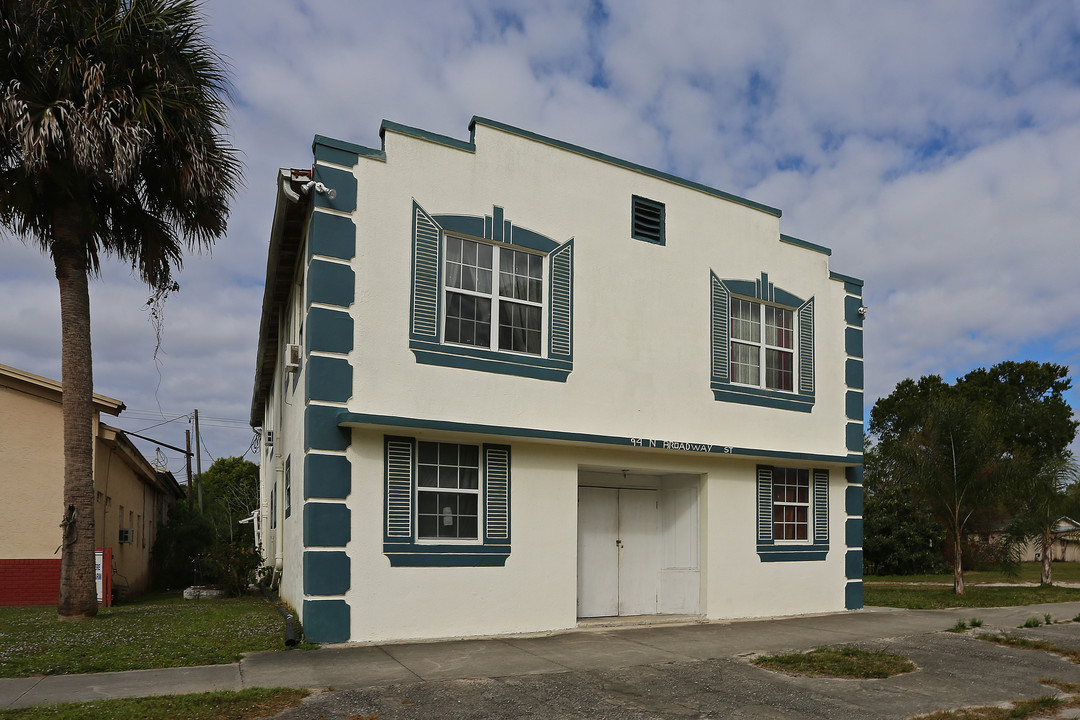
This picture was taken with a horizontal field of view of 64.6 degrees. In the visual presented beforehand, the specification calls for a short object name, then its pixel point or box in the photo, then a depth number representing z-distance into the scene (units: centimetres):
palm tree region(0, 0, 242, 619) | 1195
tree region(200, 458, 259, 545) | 3369
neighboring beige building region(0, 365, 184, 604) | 1605
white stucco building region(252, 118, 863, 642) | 1129
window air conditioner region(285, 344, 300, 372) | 1309
